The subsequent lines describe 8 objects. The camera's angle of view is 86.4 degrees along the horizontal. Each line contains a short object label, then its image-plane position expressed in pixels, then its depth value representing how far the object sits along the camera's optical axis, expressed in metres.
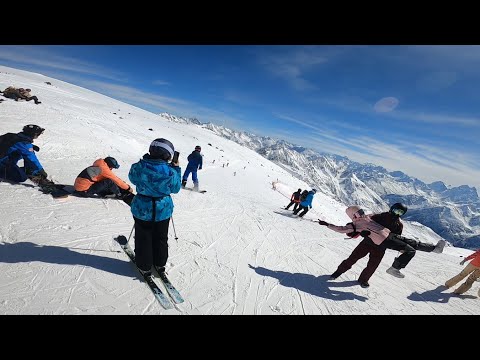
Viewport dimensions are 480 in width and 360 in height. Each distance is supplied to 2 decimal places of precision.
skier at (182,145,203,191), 13.26
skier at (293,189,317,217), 13.73
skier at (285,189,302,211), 14.61
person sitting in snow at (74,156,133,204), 8.33
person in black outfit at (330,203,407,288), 6.11
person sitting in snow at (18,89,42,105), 19.20
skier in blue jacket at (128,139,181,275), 4.48
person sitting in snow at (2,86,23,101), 18.56
